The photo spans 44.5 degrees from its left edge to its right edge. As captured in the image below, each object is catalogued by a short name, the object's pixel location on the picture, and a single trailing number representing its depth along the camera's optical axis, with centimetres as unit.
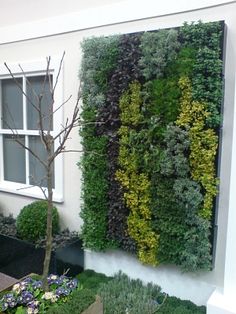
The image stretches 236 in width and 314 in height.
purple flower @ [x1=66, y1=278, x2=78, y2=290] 172
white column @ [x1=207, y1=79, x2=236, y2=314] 204
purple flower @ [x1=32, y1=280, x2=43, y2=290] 167
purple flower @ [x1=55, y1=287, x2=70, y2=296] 164
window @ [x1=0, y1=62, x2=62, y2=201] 309
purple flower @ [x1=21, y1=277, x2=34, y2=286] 171
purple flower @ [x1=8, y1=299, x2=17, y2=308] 155
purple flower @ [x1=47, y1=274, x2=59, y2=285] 174
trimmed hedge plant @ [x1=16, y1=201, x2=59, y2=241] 283
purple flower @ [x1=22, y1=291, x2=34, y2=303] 157
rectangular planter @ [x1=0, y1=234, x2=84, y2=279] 268
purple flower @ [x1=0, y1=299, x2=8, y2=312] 153
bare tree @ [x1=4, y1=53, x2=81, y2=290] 152
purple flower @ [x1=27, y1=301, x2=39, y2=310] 152
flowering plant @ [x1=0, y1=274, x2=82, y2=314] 153
